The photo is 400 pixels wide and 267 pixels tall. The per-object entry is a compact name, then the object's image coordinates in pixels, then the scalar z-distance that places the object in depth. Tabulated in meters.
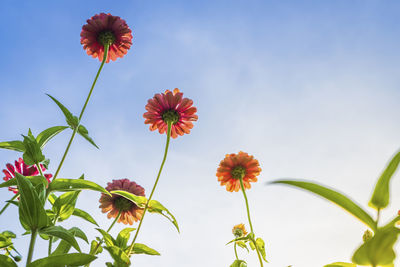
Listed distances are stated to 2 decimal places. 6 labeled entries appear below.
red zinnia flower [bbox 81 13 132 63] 1.00
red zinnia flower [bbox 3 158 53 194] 0.97
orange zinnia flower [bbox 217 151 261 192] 0.98
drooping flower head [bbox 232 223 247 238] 1.21
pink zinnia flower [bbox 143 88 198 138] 0.97
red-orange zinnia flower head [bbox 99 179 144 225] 0.96
